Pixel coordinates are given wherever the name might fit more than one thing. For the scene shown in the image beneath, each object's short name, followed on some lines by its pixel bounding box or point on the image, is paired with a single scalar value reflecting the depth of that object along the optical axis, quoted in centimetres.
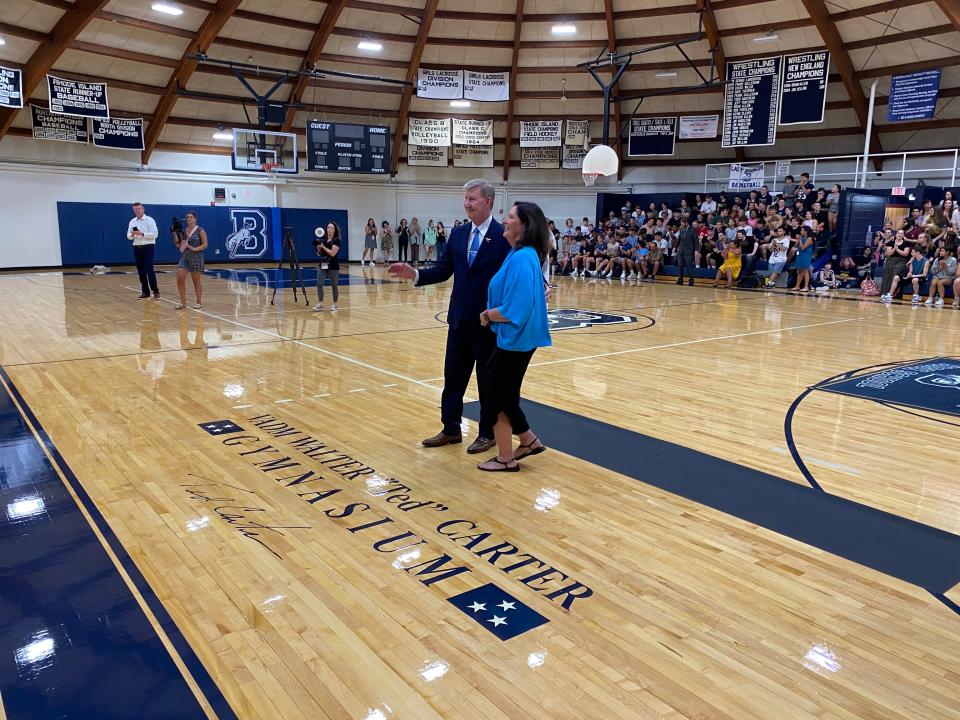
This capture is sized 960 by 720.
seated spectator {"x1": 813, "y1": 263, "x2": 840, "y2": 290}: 1709
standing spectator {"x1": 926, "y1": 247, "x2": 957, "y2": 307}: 1372
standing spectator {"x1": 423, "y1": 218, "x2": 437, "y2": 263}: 2570
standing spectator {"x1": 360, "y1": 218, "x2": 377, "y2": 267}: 2464
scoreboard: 2145
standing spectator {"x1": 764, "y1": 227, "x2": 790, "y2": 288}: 1678
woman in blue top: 376
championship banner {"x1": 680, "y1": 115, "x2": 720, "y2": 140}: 2147
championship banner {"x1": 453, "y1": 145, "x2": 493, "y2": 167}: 2459
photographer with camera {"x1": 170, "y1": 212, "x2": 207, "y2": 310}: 1032
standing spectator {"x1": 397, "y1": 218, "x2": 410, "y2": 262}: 2531
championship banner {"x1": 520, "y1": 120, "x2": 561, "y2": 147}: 2366
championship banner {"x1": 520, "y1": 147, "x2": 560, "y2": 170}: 2447
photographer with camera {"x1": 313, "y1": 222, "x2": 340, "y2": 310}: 1116
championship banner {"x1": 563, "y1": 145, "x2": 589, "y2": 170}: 2394
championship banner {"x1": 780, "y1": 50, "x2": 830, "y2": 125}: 1794
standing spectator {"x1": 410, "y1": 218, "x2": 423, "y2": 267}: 2570
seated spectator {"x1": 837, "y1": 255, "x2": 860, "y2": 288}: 1706
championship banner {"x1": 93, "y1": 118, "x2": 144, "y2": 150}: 1972
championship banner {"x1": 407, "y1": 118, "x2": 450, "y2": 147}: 2338
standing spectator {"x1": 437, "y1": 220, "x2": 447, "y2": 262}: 2567
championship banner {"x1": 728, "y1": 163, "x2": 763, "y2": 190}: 2106
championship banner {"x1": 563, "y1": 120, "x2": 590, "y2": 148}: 2353
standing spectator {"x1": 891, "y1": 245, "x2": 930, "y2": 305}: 1411
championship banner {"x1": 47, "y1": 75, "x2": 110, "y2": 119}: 1792
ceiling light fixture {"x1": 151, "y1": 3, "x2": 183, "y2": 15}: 1622
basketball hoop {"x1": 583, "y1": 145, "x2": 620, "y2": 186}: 1795
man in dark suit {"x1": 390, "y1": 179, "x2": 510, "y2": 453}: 420
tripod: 1204
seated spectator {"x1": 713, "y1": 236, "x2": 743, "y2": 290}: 1744
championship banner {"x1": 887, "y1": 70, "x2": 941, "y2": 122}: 1709
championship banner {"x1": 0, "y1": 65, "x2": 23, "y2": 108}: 1652
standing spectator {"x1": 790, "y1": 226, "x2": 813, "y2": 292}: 1589
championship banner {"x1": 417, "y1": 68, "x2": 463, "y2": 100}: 2123
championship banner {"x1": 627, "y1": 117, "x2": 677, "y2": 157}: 2211
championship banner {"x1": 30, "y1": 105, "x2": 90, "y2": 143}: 1867
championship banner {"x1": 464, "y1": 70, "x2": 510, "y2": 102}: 2138
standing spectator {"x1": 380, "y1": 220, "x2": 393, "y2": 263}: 2508
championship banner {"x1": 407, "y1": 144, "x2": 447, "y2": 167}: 2397
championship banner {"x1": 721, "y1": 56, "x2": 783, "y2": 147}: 1883
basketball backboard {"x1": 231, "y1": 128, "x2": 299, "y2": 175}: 2073
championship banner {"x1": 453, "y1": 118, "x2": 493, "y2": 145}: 2334
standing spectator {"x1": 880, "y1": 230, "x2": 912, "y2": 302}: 1455
